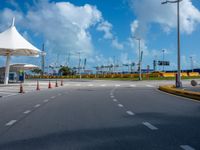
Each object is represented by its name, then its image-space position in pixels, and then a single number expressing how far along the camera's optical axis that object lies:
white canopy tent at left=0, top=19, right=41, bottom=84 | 26.31
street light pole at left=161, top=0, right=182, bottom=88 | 16.89
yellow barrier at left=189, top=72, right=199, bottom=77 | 53.80
